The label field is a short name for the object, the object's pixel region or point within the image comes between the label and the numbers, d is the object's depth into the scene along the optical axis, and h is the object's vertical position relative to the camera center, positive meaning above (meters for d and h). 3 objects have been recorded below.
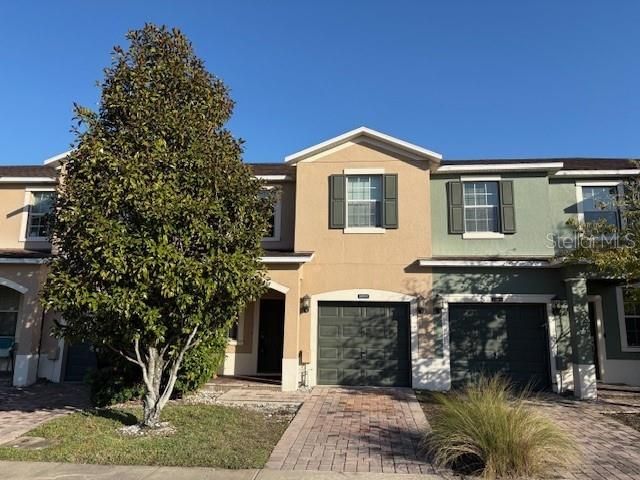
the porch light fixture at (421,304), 13.36 +0.57
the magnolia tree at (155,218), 7.31 +1.62
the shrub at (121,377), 10.12 -1.17
